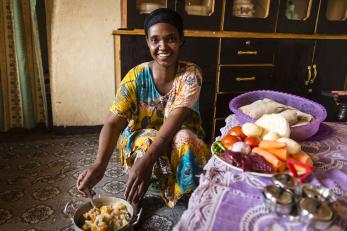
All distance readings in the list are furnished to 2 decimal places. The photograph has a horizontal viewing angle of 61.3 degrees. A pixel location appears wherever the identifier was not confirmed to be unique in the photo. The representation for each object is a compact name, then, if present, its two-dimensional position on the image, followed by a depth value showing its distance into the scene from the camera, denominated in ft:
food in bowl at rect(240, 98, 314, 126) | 3.19
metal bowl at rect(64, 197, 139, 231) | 3.31
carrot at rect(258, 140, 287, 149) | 2.46
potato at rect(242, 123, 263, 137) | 2.82
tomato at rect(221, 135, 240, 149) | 2.73
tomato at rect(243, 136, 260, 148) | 2.67
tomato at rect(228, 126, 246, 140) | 2.86
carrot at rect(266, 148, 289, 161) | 2.40
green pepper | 2.71
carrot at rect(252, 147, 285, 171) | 2.36
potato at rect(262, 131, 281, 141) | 2.69
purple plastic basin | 3.11
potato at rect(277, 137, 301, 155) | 2.49
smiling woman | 3.96
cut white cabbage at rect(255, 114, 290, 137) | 2.80
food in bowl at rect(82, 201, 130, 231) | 3.24
